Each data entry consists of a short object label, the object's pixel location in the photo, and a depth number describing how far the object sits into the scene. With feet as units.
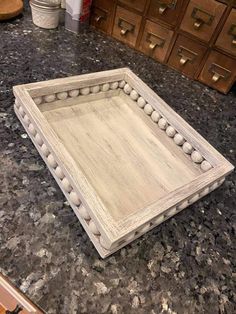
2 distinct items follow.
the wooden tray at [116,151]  1.32
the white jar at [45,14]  2.48
